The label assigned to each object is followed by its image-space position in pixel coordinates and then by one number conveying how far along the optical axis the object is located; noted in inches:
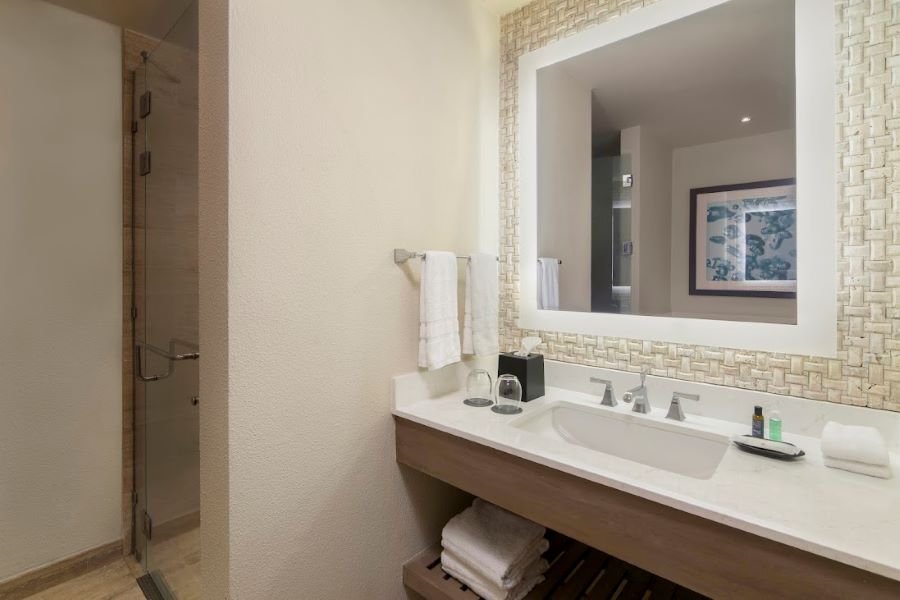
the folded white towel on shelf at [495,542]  50.2
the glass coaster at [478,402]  57.2
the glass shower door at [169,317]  55.1
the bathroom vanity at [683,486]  29.2
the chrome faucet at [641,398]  53.1
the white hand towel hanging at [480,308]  62.9
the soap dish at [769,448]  40.1
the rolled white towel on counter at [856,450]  36.6
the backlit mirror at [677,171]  47.9
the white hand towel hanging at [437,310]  56.0
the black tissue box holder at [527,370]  58.5
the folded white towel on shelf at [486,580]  50.1
